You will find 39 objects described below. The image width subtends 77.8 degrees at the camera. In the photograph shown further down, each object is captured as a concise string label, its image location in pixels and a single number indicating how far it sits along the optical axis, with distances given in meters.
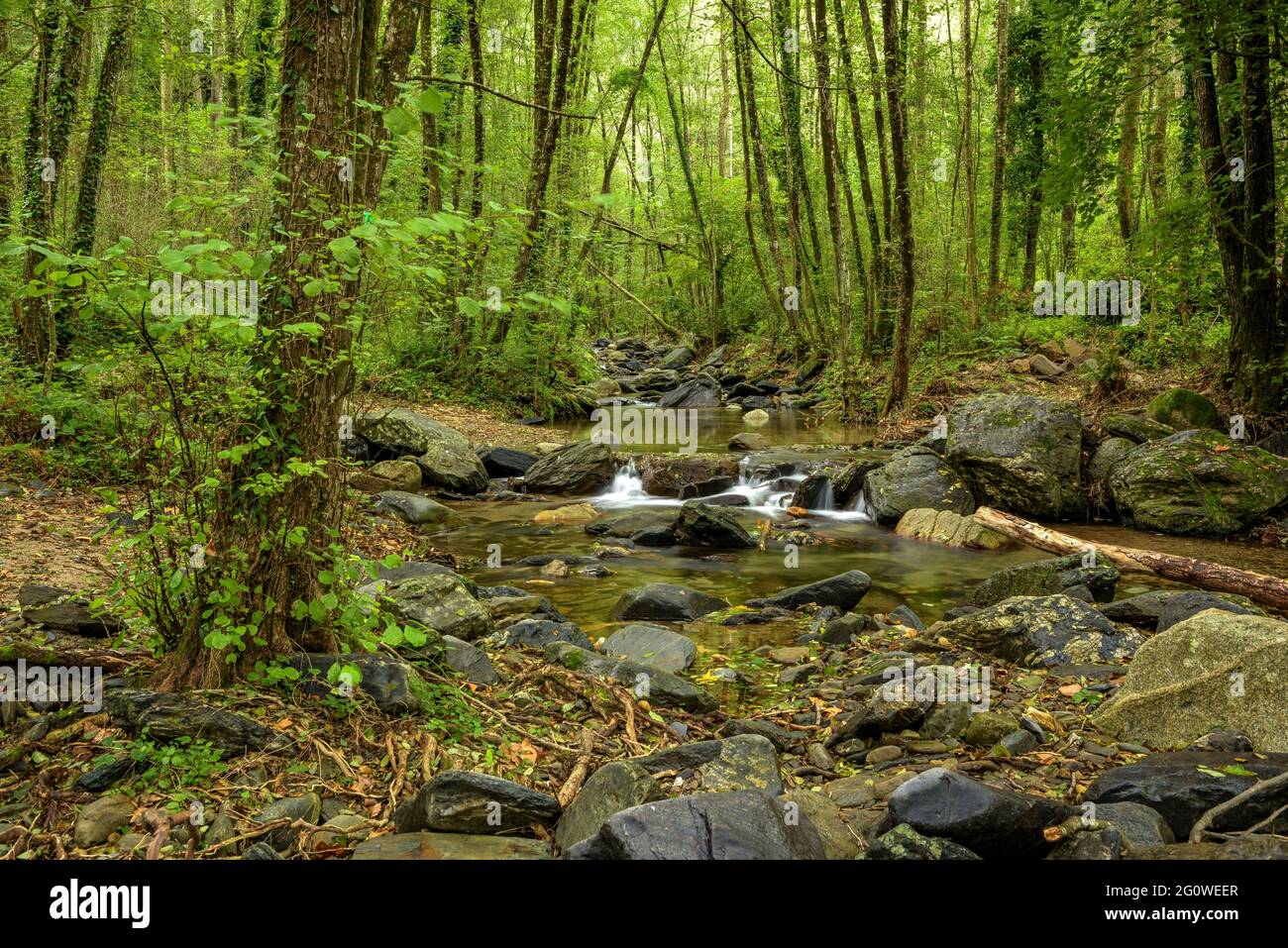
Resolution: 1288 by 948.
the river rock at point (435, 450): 13.73
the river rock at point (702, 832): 2.93
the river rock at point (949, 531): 10.73
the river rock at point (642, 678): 5.37
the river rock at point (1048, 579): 7.65
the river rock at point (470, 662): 5.12
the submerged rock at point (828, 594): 8.27
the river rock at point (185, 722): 3.53
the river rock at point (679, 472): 14.76
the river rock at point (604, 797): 3.37
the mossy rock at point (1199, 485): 10.20
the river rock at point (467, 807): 3.29
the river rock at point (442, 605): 6.16
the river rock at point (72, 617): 4.54
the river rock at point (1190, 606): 6.37
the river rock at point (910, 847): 3.08
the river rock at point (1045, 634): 6.16
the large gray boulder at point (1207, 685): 4.29
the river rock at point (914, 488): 12.05
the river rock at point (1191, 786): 3.35
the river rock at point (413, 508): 11.43
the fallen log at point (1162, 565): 7.71
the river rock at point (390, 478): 12.88
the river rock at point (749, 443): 17.67
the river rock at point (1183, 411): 12.21
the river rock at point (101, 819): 3.02
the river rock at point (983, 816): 3.18
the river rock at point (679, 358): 35.12
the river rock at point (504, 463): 15.35
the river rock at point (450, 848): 3.07
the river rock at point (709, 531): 11.17
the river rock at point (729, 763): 3.94
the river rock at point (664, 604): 7.96
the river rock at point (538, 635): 6.32
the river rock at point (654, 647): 6.46
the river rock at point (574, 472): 14.55
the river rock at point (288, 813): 3.19
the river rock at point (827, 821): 3.47
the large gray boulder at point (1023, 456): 11.62
